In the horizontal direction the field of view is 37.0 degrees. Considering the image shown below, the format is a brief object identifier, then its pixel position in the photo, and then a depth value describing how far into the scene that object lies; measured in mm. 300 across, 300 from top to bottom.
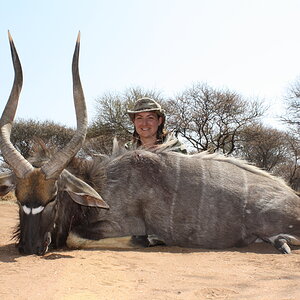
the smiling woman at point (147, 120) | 5871
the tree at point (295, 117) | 21125
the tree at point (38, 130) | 20078
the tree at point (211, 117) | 20734
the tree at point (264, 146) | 21625
